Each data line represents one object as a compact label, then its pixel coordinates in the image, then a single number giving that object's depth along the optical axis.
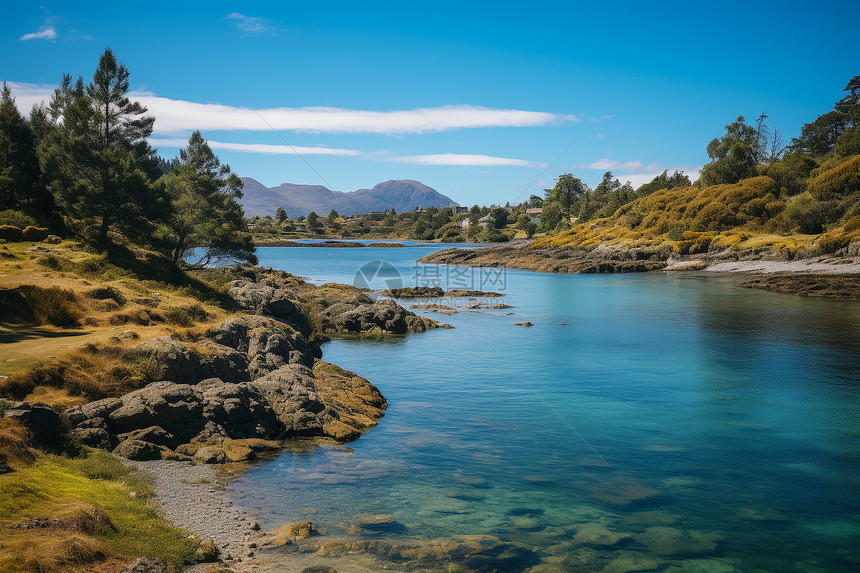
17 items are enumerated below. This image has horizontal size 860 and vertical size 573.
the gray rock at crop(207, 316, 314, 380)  21.36
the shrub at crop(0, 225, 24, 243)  29.02
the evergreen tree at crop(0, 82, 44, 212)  32.56
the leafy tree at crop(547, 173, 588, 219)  163.62
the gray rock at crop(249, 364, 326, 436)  16.33
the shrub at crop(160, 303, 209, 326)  22.02
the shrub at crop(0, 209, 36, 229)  30.45
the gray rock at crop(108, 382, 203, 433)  13.55
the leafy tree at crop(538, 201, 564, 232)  148.88
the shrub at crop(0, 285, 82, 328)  18.53
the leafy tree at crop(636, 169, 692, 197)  116.94
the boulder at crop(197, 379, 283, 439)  15.02
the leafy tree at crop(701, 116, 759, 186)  88.06
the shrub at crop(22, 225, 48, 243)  29.80
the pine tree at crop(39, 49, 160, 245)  29.73
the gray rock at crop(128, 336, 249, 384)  16.44
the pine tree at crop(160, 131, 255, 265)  35.50
